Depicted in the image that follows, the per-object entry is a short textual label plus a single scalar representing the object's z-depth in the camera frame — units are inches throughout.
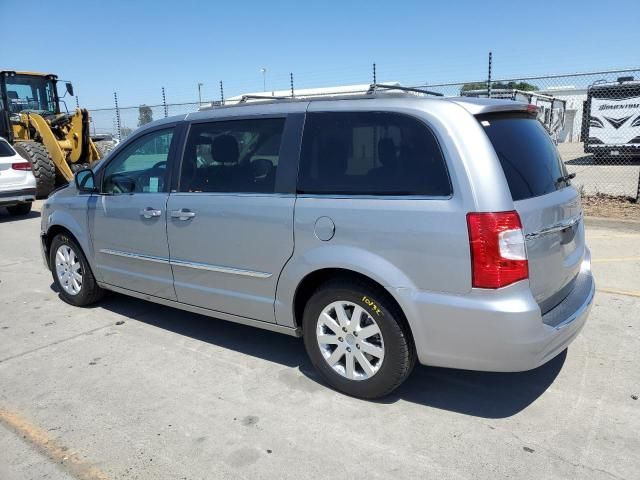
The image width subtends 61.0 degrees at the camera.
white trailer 681.6
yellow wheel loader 520.4
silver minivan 113.0
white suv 411.4
